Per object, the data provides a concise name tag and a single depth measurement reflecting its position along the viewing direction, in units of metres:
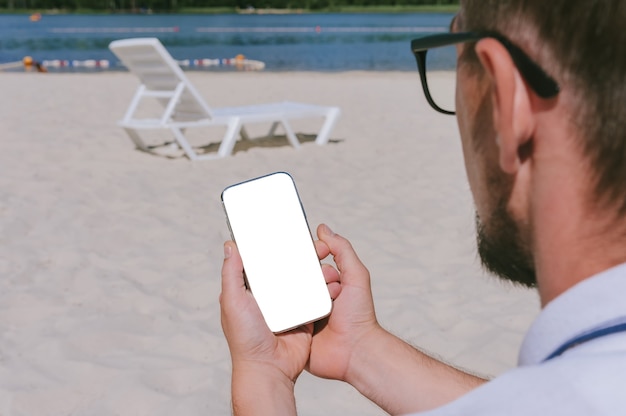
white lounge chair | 6.44
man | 0.61
